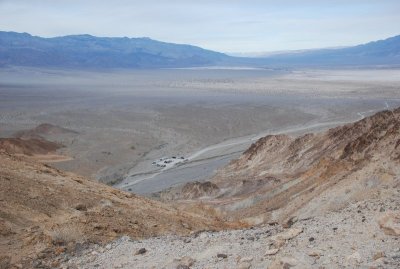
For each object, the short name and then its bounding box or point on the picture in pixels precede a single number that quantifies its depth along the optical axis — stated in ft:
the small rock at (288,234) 33.12
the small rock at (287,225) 36.13
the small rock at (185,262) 32.76
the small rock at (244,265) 30.73
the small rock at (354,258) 28.86
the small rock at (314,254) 30.19
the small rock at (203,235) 37.17
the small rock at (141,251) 36.60
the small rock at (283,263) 29.58
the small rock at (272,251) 31.30
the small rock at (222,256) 32.62
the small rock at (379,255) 28.89
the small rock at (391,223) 31.68
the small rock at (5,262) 37.29
